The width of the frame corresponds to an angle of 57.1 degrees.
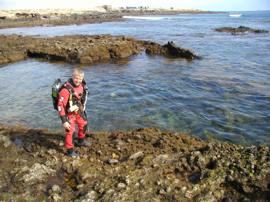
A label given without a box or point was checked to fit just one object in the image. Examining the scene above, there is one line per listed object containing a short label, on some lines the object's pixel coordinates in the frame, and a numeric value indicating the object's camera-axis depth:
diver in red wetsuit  5.12
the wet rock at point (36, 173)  4.82
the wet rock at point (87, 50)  16.60
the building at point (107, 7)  132.13
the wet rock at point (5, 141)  6.01
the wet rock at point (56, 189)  4.51
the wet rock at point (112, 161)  5.19
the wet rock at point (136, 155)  5.35
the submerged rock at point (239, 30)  33.10
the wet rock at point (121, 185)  4.51
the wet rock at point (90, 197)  4.28
